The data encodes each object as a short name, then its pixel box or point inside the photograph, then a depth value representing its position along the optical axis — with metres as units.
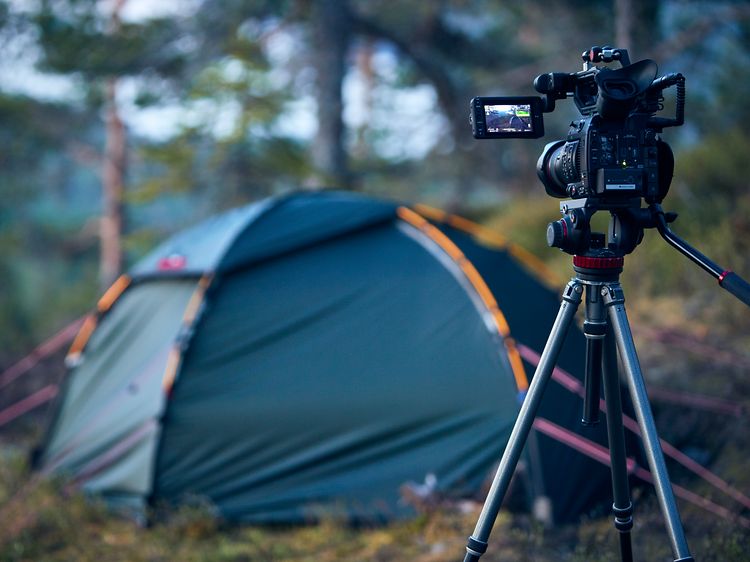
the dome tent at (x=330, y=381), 4.30
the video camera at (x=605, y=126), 2.28
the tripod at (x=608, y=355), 2.17
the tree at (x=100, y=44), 9.55
